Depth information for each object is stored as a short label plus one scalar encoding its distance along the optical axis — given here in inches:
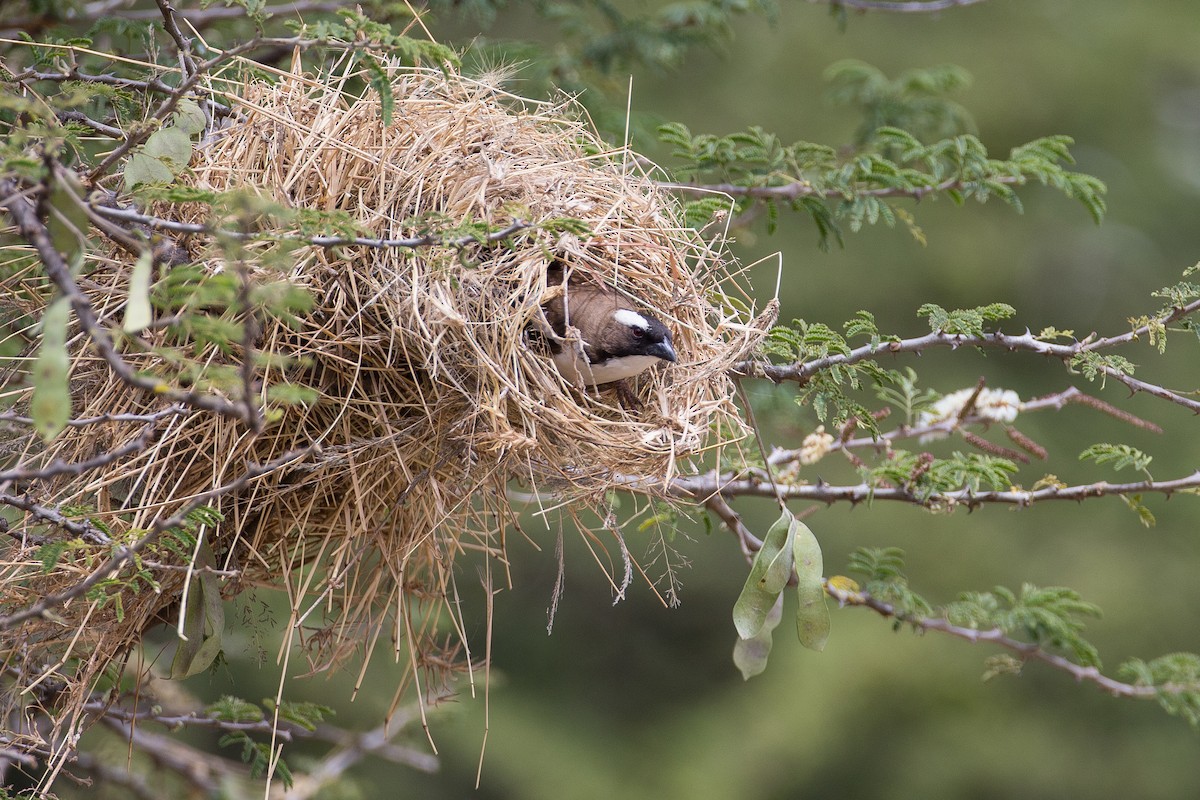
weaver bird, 199.6
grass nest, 186.2
